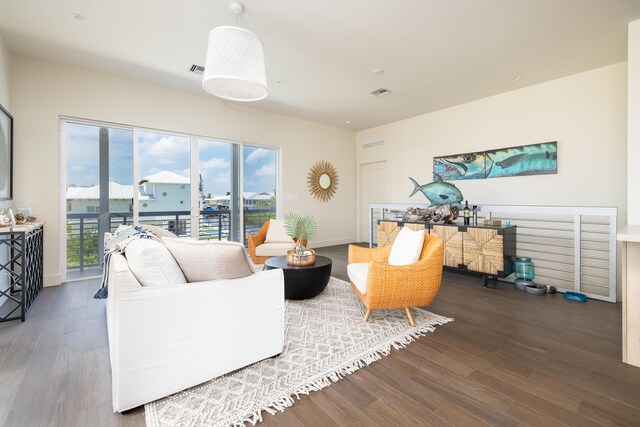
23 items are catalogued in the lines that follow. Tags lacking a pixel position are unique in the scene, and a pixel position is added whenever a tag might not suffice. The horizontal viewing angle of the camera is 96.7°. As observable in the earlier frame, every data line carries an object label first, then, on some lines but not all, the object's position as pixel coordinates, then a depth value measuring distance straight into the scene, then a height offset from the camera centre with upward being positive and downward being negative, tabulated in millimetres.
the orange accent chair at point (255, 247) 4379 -583
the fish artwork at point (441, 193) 4361 +278
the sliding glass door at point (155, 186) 4035 +398
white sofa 1458 -693
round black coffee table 2941 -717
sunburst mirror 6431 +698
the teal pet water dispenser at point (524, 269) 3656 -750
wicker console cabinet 3510 -475
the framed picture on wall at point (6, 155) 3053 +623
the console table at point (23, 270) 2641 -661
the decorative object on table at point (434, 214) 4137 -53
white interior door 6699 +571
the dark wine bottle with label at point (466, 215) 3910 -61
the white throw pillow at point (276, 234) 4633 -392
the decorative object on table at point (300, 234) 3074 -278
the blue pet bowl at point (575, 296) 3209 -982
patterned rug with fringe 1489 -1038
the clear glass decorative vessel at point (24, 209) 3263 +9
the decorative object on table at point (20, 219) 2975 -97
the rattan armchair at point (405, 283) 2385 -618
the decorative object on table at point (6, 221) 2594 -103
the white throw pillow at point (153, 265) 1590 -316
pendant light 2307 +1271
